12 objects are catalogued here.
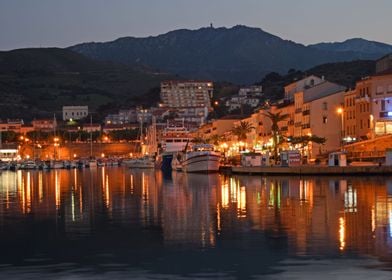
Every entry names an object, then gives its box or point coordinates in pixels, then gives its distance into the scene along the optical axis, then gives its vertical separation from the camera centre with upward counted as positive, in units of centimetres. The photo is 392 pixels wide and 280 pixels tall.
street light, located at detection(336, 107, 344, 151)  11344 +386
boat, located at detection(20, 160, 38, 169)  17312 -97
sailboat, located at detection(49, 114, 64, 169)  17382 -92
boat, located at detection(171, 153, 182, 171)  12344 -85
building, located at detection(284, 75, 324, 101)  13289 +958
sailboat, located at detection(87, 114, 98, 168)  18319 -92
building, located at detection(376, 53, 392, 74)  12776 +1189
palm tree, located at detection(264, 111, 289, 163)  10744 +216
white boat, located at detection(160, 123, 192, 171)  13888 +202
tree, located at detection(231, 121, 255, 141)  14538 +362
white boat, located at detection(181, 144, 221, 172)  10794 -50
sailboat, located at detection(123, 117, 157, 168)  15826 -41
